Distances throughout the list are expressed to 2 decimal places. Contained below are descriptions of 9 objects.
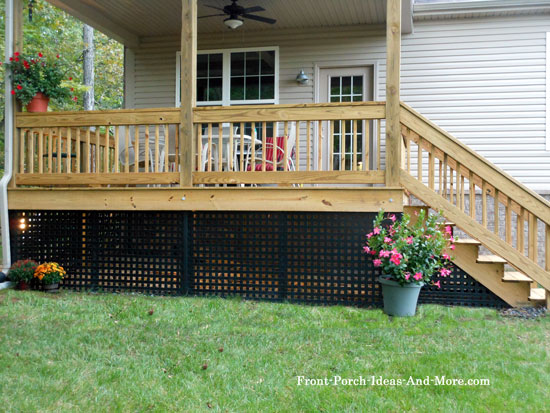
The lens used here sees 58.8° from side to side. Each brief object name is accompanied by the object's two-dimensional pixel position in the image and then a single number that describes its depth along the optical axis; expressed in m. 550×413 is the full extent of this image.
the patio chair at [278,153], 5.32
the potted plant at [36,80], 5.05
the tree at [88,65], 12.98
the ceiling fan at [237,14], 5.79
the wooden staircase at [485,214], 4.27
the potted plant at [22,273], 4.81
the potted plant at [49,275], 4.78
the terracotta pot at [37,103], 5.19
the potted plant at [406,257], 4.06
